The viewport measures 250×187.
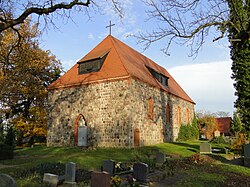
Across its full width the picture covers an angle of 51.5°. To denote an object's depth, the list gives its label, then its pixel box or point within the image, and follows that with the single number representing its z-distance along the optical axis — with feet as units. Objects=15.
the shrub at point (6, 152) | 55.77
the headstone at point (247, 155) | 42.73
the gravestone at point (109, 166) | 32.09
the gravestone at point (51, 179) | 27.78
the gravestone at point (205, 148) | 60.39
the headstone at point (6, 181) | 18.39
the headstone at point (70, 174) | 28.55
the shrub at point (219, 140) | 97.19
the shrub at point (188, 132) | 97.40
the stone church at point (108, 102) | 63.67
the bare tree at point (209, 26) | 41.56
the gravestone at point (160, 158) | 41.52
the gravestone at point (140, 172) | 28.55
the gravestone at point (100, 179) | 21.02
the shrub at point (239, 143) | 52.48
